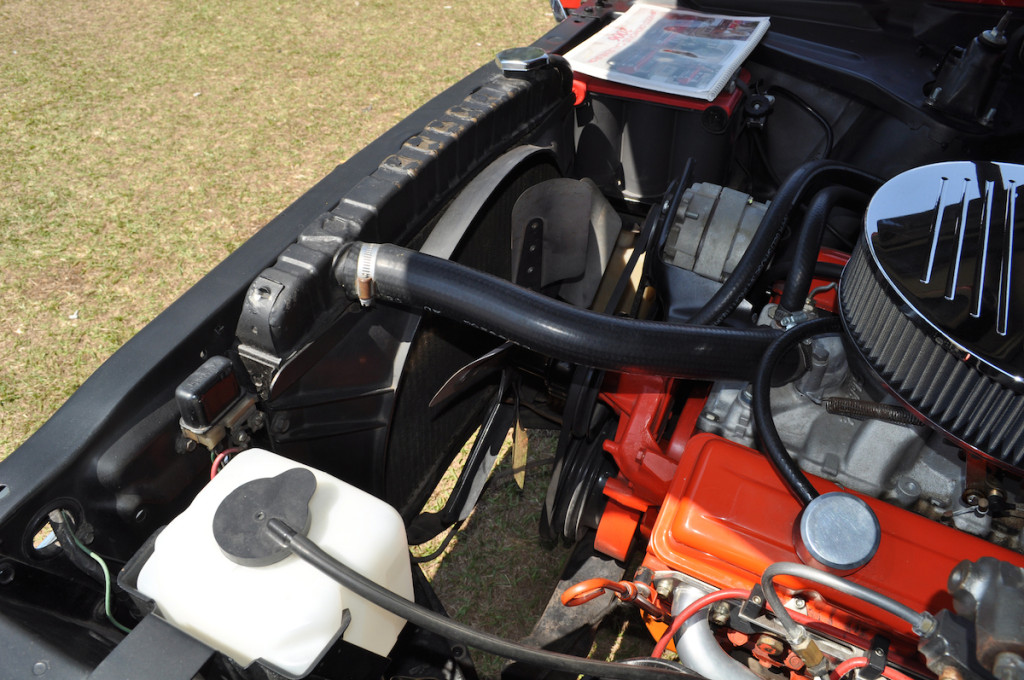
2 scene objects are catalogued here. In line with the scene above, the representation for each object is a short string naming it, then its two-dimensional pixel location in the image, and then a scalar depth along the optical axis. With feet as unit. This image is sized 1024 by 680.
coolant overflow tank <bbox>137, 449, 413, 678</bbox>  2.60
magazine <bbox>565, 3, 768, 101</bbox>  5.07
